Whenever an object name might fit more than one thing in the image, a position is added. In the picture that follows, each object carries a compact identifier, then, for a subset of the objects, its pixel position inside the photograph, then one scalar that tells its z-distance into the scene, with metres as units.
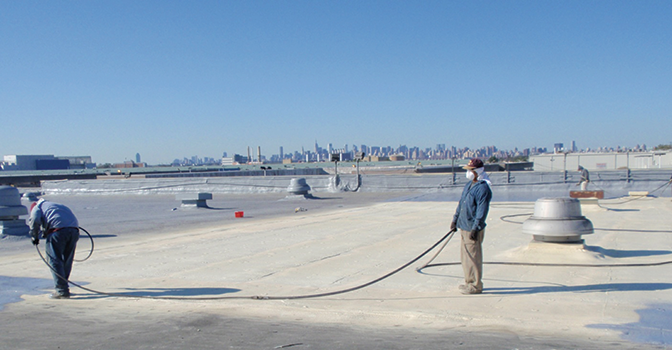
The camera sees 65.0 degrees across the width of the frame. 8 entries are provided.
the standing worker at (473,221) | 6.97
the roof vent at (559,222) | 9.30
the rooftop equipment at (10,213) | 14.42
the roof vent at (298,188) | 29.11
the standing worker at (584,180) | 22.08
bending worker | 7.68
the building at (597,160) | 52.59
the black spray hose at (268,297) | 7.37
